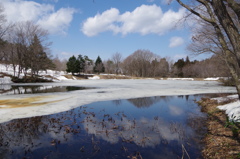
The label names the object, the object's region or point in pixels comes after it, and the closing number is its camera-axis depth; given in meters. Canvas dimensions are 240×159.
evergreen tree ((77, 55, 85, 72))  79.06
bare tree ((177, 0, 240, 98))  3.18
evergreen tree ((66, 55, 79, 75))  69.75
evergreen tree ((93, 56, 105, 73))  89.62
